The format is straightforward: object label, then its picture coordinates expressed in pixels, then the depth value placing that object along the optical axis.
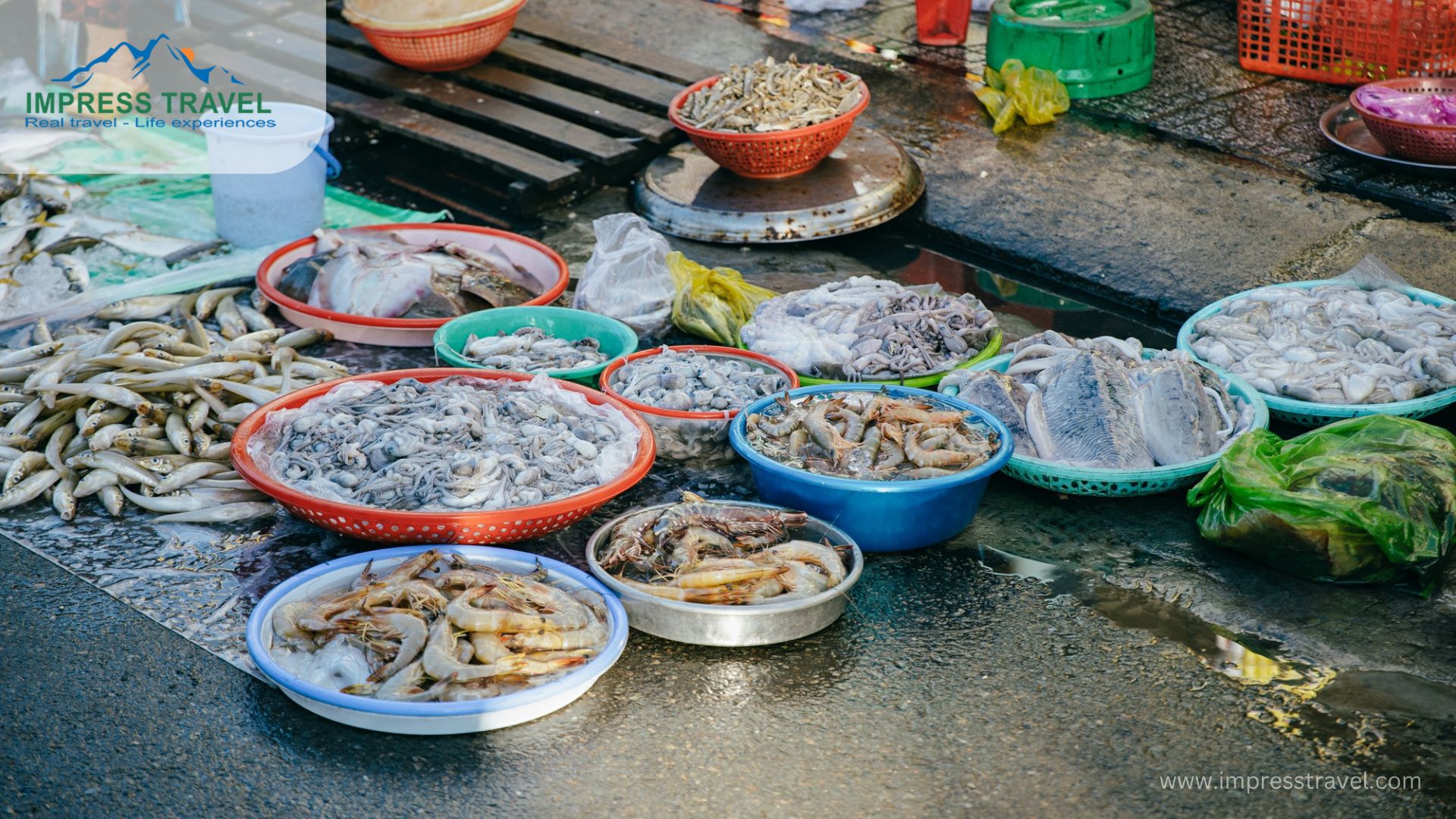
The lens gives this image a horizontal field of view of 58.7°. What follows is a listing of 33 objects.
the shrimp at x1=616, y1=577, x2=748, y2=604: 3.66
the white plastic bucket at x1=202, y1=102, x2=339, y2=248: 6.02
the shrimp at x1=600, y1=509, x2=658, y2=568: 3.81
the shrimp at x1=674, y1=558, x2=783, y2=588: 3.67
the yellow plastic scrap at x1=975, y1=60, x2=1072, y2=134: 7.09
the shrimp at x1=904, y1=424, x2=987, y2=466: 4.09
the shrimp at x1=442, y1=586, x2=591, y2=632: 3.43
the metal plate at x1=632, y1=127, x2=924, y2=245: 6.38
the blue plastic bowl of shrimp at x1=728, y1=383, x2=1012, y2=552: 3.99
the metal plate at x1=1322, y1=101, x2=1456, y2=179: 6.23
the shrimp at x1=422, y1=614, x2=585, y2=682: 3.33
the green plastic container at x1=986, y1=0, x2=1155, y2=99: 7.17
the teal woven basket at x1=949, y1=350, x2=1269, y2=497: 4.24
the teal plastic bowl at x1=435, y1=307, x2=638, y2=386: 5.23
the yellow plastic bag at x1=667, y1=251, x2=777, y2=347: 5.44
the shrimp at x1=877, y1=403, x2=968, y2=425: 4.31
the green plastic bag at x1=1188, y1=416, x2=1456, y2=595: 3.85
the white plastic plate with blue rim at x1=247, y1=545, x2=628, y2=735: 3.25
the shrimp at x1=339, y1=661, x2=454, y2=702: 3.30
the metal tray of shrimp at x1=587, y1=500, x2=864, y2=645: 3.62
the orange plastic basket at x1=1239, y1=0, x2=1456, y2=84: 6.68
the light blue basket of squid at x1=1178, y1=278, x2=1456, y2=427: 4.51
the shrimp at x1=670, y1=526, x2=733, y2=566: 3.79
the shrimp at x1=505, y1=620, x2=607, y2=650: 3.43
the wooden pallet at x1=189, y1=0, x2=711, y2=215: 7.06
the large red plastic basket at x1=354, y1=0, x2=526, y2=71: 7.38
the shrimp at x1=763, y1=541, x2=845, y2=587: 3.77
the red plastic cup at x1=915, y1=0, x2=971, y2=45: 8.13
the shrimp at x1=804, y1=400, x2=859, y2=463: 4.19
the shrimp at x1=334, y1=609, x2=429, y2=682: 3.39
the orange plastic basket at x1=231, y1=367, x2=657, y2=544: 3.85
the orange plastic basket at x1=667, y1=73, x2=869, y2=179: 6.29
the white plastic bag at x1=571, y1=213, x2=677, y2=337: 5.53
